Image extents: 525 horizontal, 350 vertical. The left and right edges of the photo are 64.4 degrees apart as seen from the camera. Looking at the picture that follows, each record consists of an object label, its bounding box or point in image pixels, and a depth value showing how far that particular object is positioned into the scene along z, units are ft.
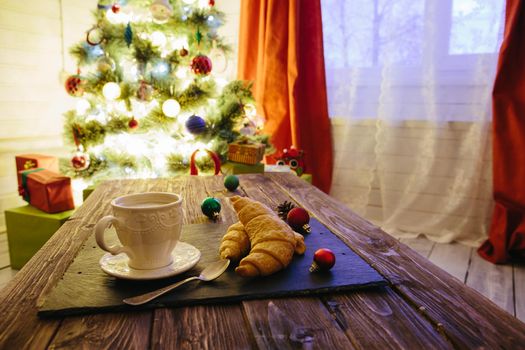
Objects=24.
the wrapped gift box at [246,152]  5.72
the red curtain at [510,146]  6.72
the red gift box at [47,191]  6.39
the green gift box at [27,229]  6.26
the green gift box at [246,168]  5.73
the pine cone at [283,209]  2.94
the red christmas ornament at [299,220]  2.61
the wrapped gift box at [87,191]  6.32
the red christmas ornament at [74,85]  7.24
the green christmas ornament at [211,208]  2.93
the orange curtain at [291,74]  8.27
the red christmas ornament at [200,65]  7.15
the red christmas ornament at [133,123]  7.36
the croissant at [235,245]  2.09
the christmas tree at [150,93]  7.22
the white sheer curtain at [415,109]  7.34
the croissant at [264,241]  1.91
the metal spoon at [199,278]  1.71
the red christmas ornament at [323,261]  1.99
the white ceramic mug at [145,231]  1.92
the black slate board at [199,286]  1.71
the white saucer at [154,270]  1.90
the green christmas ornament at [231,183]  3.82
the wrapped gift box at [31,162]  7.25
